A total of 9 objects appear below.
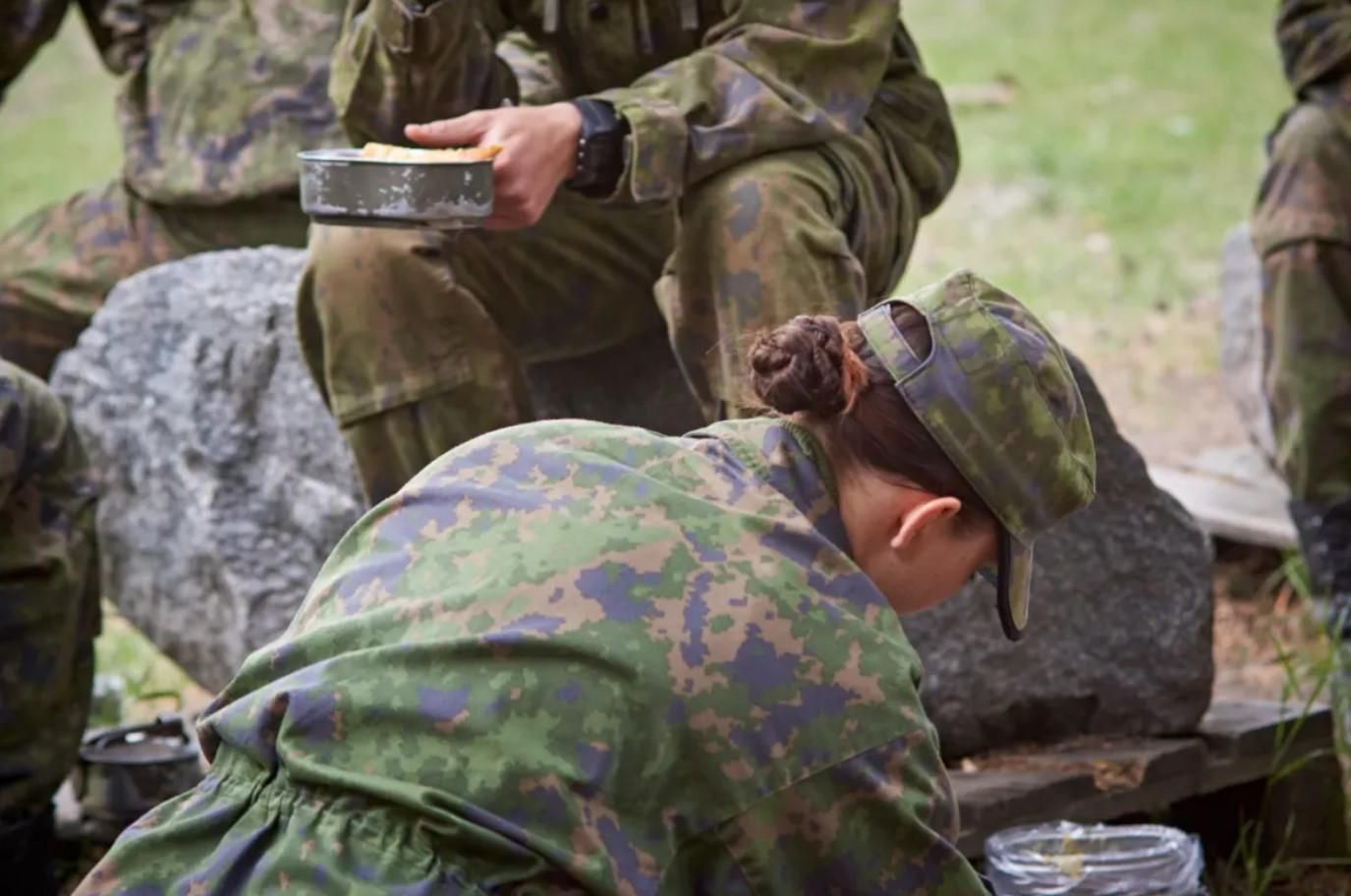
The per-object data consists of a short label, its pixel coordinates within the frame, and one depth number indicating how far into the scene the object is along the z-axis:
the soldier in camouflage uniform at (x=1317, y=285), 9.05
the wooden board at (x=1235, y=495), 10.48
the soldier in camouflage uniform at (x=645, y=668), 4.01
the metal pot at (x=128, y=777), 7.18
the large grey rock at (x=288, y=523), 7.21
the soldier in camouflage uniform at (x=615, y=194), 6.20
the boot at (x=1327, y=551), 9.00
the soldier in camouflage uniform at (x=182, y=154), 9.89
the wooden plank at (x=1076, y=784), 6.67
